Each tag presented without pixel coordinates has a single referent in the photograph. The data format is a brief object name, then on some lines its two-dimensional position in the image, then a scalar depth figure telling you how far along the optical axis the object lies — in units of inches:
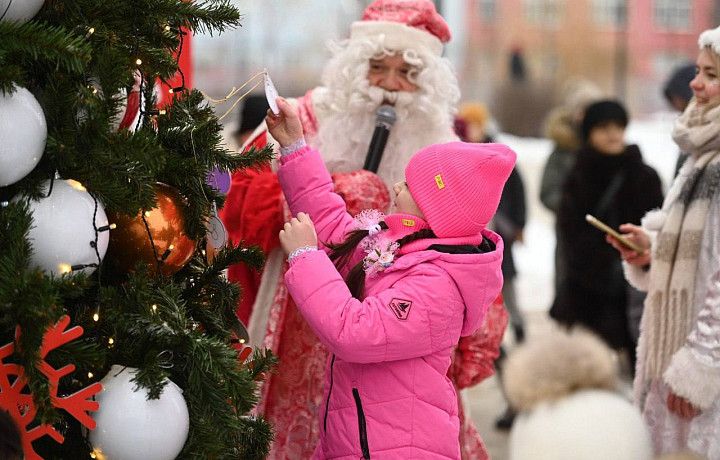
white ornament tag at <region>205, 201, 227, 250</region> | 130.2
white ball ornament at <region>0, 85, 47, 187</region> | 109.0
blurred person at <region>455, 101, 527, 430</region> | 281.8
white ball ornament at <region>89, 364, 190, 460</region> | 114.7
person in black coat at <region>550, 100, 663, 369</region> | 234.8
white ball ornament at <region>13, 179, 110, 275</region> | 111.4
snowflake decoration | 111.5
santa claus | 155.9
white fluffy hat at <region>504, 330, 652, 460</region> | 109.6
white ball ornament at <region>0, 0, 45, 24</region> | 111.0
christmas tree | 110.2
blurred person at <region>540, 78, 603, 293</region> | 279.4
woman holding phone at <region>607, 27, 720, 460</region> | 151.8
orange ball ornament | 120.8
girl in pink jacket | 128.5
